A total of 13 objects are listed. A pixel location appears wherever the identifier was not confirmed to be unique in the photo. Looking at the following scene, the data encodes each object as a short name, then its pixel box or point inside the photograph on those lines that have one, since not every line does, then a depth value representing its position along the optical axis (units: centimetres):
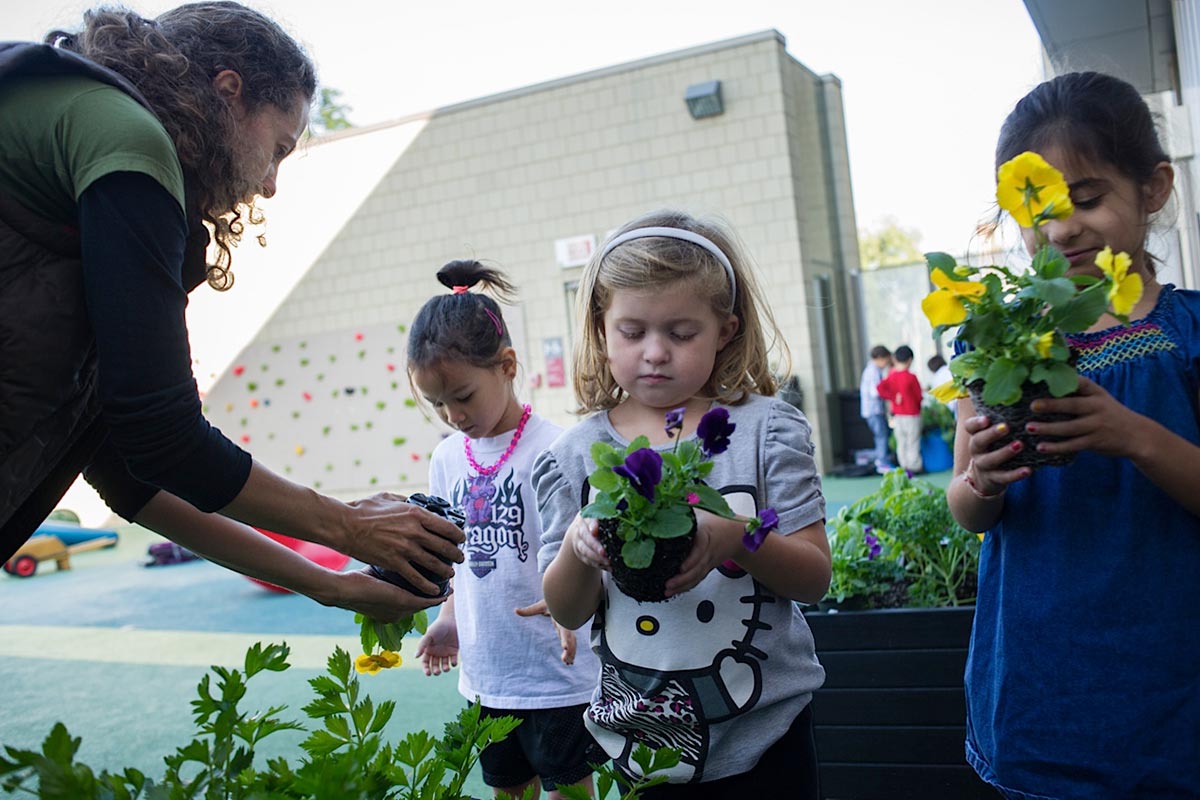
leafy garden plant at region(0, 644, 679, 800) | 65
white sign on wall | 1342
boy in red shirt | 1059
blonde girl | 149
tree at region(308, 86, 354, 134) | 3524
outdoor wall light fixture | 1252
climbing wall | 1453
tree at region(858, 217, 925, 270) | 5869
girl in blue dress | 130
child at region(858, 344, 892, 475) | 1145
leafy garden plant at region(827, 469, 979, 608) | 254
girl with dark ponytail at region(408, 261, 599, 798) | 232
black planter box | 232
